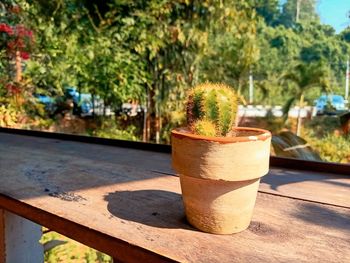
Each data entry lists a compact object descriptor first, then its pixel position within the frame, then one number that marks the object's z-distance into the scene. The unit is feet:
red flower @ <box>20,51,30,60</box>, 13.21
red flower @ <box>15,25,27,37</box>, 12.51
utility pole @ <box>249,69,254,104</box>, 35.52
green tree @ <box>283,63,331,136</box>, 26.64
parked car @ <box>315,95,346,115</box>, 31.99
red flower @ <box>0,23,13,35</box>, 11.92
